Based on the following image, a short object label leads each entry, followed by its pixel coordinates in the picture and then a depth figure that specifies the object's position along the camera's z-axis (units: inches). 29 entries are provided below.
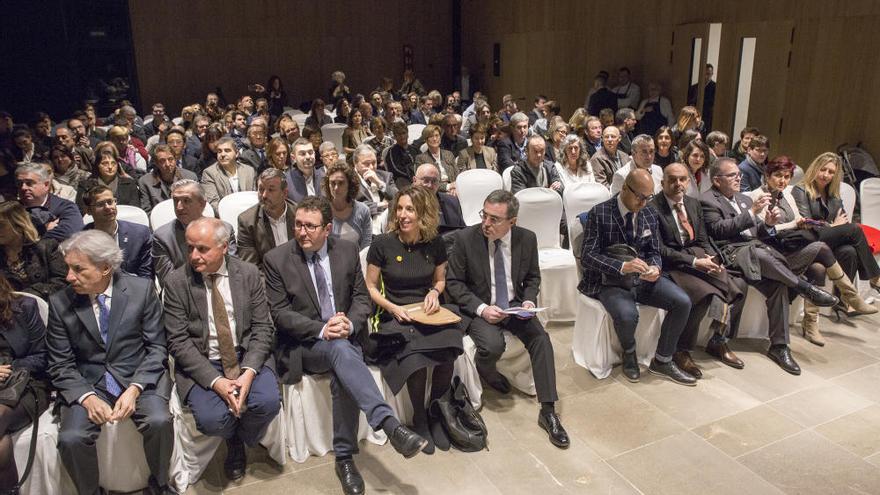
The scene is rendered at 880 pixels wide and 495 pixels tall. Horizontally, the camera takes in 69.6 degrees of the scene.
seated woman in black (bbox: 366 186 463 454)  132.5
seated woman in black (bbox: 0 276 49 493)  108.0
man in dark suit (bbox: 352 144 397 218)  210.2
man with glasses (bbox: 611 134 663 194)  225.8
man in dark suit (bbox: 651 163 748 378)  165.5
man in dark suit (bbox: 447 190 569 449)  140.9
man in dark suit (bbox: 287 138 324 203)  203.9
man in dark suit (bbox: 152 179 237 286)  149.5
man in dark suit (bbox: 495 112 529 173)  271.0
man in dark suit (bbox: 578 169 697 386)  157.9
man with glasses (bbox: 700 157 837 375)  170.1
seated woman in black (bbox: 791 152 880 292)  189.0
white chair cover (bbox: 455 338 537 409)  143.9
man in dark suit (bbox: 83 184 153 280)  147.3
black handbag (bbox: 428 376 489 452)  132.9
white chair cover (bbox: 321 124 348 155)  352.8
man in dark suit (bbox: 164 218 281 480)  118.9
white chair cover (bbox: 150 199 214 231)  182.4
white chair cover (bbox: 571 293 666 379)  163.5
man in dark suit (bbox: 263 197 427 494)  122.0
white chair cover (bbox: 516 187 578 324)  191.2
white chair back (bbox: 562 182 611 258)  203.6
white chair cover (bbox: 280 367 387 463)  128.4
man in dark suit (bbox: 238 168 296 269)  158.9
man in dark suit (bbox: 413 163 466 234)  192.2
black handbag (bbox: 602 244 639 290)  159.5
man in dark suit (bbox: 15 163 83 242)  162.4
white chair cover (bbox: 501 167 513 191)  230.2
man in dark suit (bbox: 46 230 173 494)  111.2
